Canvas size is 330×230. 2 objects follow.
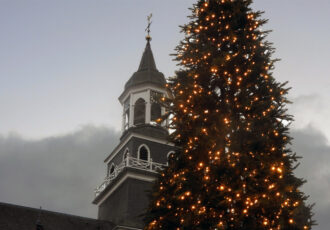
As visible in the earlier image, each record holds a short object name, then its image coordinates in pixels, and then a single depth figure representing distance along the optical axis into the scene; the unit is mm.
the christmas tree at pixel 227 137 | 13164
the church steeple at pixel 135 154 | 31047
